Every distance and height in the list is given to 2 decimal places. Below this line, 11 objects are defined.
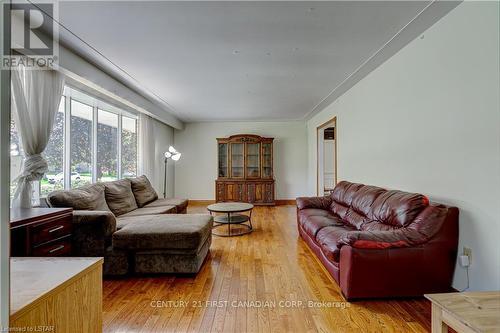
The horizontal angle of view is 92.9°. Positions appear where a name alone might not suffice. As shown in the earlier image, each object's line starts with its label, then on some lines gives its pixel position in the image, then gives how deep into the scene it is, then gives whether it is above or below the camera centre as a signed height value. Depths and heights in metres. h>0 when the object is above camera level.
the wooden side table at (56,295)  0.84 -0.50
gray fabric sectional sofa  2.45 -0.76
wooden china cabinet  6.50 -0.05
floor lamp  5.70 +0.30
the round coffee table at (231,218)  4.00 -0.92
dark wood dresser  1.78 -0.52
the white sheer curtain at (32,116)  2.34 +0.56
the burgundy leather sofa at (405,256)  1.98 -0.74
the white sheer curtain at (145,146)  5.05 +0.50
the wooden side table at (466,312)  1.17 -0.77
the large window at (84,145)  3.13 +0.37
